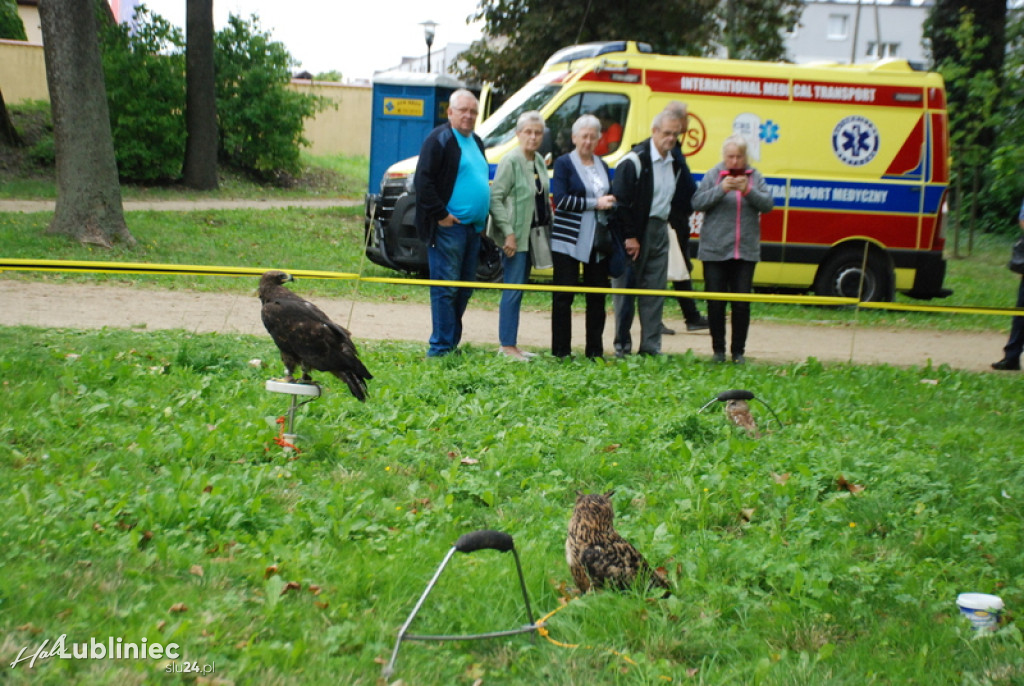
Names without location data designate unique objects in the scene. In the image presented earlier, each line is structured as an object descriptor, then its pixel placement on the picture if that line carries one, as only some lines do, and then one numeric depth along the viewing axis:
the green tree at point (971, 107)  17.69
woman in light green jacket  8.16
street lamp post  26.23
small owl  6.38
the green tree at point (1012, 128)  13.52
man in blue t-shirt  7.87
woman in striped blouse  8.15
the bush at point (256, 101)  25.19
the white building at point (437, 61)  63.09
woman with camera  8.35
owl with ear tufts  3.99
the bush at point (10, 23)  33.18
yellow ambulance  11.69
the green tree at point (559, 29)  21.57
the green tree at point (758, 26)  24.28
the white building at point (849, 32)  61.72
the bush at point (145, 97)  22.78
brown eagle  5.41
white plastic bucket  3.92
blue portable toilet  21.14
